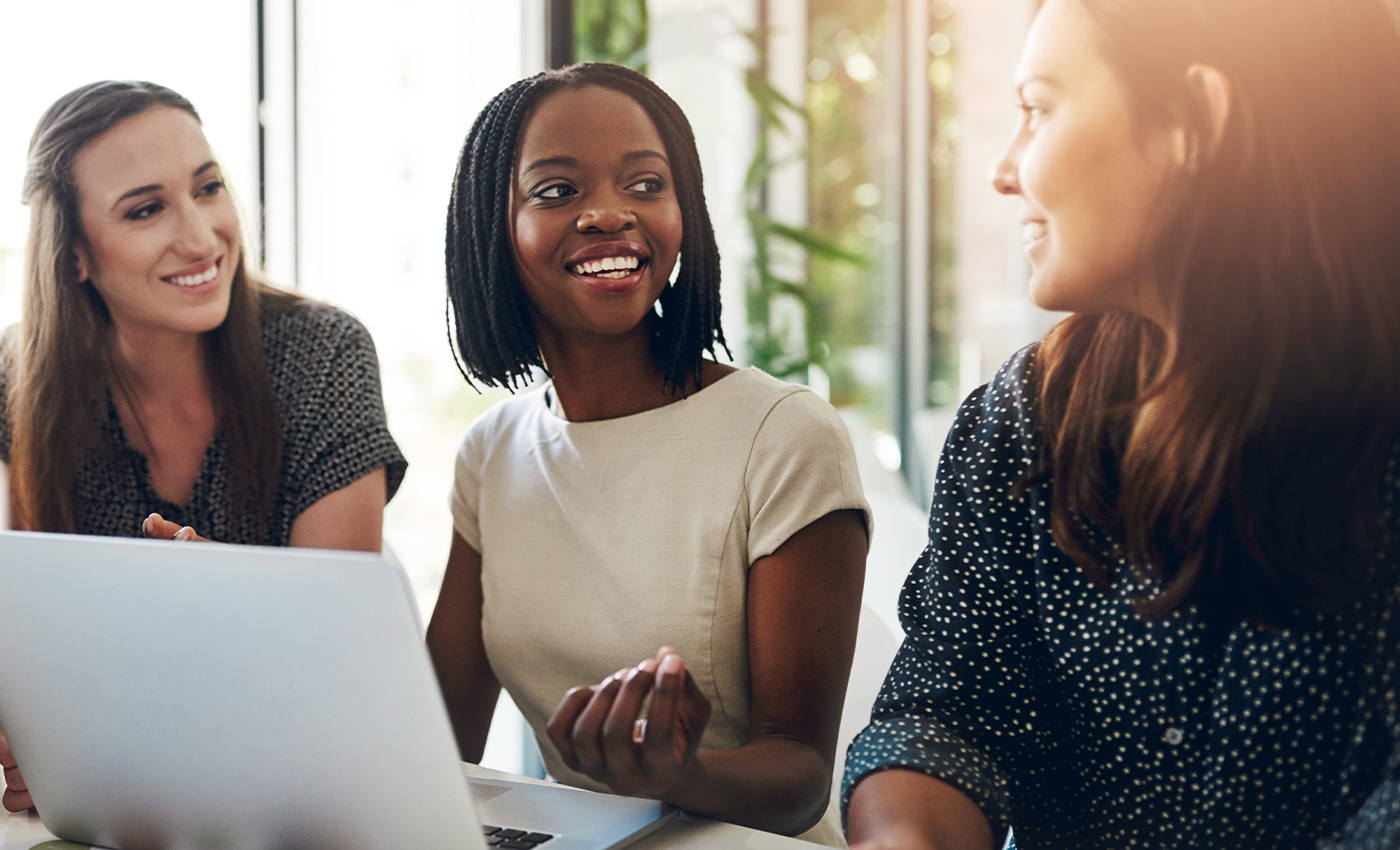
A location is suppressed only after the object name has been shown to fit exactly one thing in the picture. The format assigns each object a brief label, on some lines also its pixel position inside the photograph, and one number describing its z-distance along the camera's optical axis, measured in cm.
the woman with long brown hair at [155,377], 146
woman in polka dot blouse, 78
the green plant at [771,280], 300
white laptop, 68
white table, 86
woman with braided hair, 120
